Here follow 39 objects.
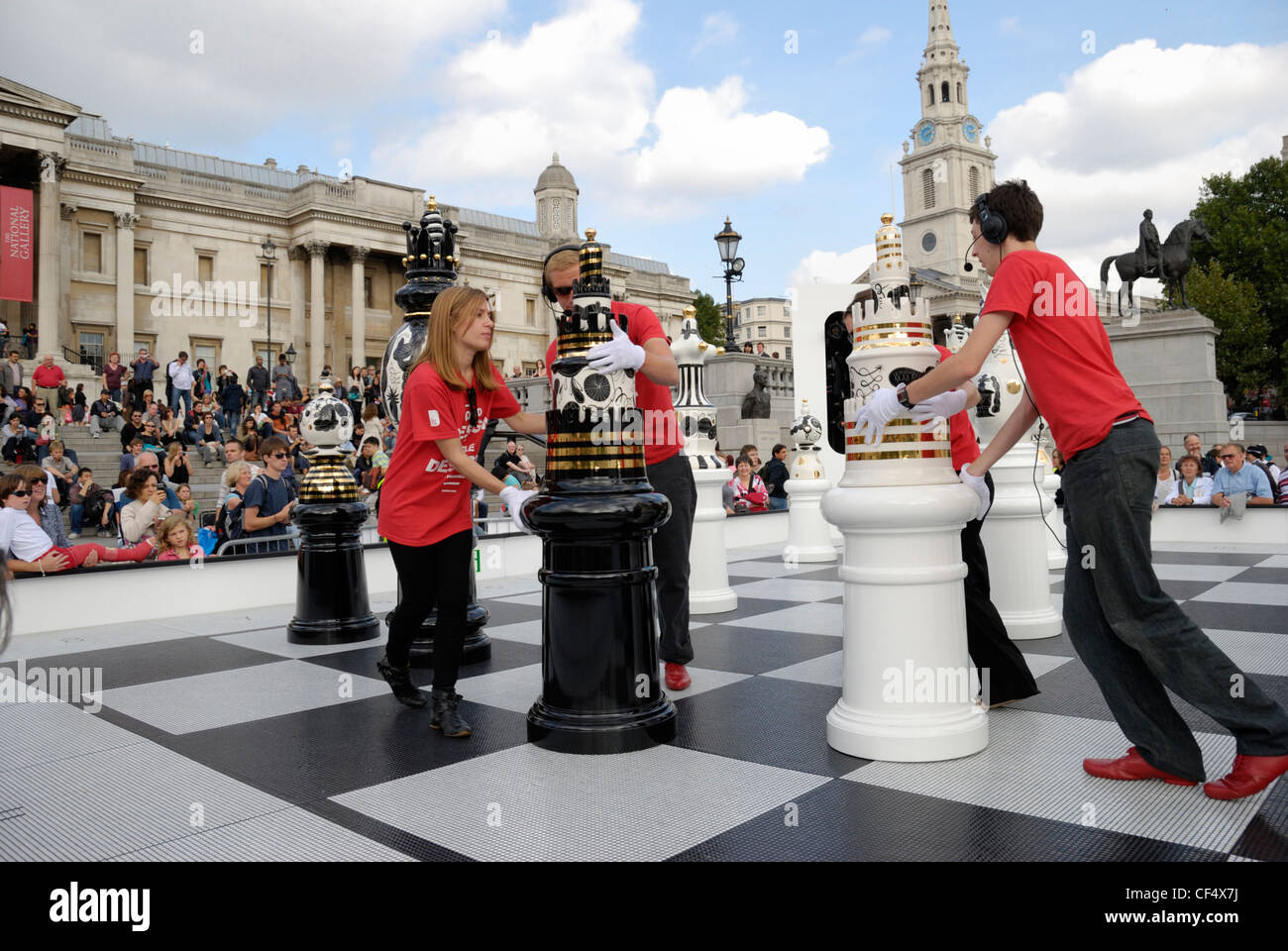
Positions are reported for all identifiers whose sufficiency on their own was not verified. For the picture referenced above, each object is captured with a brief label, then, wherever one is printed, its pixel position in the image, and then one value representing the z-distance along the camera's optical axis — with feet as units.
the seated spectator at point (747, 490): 43.19
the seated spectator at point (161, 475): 39.75
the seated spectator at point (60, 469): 50.70
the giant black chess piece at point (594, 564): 11.64
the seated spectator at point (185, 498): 41.70
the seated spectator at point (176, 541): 24.54
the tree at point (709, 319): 238.89
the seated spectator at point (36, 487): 23.54
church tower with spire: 303.68
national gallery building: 124.88
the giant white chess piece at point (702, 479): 22.41
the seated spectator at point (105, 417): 74.84
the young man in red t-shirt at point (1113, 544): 9.29
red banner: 105.70
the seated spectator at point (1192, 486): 38.29
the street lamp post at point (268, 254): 136.26
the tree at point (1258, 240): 136.67
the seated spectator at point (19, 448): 54.03
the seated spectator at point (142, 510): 26.84
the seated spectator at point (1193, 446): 39.87
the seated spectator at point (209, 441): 72.38
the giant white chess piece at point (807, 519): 32.96
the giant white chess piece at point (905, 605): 10.88
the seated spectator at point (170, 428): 64.69
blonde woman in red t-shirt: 12.91
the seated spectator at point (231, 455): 29.55
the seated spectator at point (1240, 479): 34.99
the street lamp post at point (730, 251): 58.90
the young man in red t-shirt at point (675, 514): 15.14
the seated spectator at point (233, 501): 27.81
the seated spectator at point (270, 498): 26.37
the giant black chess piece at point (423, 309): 17.43
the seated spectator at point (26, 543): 21.52
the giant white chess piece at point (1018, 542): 17.84
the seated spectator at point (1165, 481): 39.29
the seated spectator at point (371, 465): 37.02
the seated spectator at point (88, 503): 49.42
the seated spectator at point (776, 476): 47.94
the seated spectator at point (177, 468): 49.32
